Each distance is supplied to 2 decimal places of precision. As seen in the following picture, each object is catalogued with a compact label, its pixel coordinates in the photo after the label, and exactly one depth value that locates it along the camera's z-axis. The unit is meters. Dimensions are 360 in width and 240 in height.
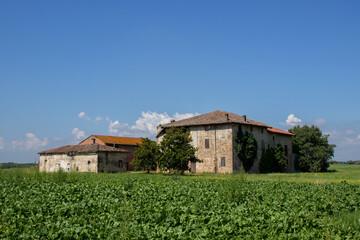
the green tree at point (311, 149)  50.91
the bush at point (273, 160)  41.94
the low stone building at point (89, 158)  41.22
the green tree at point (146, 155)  39.91
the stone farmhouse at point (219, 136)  39.06
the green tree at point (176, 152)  36.38
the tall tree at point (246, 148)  39.22
